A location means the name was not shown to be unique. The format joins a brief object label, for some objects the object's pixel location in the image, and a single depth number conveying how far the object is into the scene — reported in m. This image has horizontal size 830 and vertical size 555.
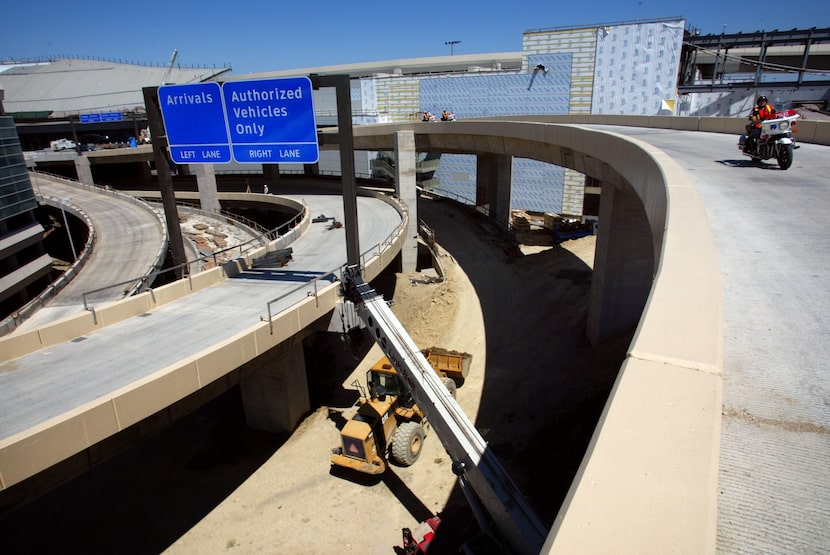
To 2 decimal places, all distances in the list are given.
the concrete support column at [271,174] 55.19
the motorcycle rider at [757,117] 13.71
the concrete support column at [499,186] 43.59
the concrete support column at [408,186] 35.06
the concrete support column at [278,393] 19.12
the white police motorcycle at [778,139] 13.05
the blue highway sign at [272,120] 15.15
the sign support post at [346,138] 15.50
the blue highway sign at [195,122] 15.93
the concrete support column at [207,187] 43.67
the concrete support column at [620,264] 21.98
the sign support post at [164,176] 16.97
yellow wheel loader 16.27
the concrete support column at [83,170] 58.19
